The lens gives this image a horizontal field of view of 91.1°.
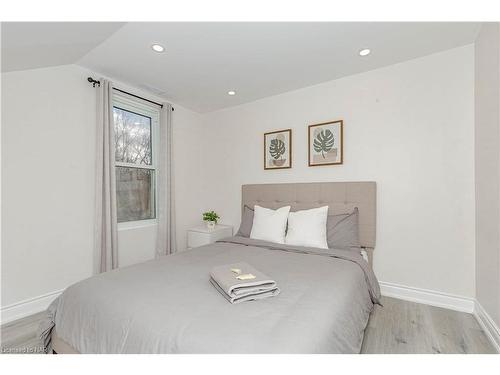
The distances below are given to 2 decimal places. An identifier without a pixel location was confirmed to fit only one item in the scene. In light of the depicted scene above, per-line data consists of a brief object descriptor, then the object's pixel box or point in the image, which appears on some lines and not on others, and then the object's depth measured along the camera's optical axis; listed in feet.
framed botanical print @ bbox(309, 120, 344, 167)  9.04
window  9.62
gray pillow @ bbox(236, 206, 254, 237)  9.54
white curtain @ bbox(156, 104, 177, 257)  10.43
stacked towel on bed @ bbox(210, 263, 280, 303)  4.13
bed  3.22
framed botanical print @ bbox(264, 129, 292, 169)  10.21
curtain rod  8.20
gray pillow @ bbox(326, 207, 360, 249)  7.83
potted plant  11.16
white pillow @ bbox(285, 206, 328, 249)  7.79
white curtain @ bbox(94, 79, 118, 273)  8.32
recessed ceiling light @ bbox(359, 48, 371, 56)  7.30
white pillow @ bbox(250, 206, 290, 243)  8.40
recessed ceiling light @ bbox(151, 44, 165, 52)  6.97
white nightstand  10.68
